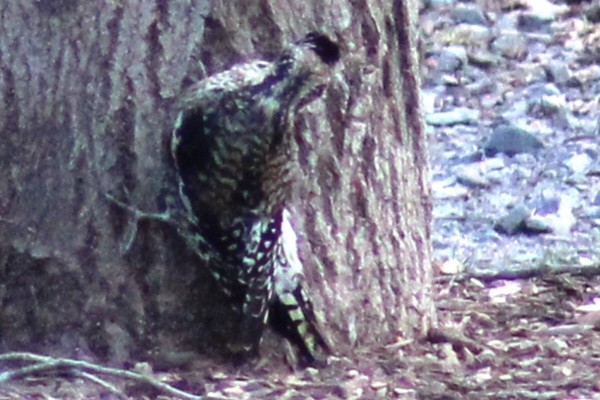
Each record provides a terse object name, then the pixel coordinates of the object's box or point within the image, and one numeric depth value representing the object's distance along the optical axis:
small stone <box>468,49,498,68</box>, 18.59
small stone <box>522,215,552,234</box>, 13.05
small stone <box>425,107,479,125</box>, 16.75
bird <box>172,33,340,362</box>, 7.74
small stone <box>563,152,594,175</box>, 15.01
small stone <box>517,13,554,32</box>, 19.72
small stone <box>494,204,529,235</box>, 13.12
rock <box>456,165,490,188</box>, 14.66
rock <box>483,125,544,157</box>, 15.62
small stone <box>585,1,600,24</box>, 20.06
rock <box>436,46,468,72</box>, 18.47
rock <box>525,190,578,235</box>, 13.09
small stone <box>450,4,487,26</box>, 19.86
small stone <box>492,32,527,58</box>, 18.87
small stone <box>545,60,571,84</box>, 17.94
